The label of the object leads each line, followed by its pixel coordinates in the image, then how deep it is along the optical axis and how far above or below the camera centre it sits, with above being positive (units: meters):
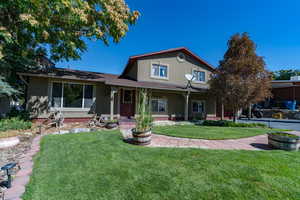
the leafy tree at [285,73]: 45.03 +11.41
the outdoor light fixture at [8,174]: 2.50 -1.24
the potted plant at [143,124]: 5.07 -0.69
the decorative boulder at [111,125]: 8.49 -1.20
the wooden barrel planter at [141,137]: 5.05 -1.11
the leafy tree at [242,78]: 10.13 +2.15
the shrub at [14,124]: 6.52 -1.06
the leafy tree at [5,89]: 6.77 +0.58
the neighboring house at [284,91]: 20.22 +2.61
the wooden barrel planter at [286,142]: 4.96 -1.11
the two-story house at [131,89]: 9.27 +1.14
